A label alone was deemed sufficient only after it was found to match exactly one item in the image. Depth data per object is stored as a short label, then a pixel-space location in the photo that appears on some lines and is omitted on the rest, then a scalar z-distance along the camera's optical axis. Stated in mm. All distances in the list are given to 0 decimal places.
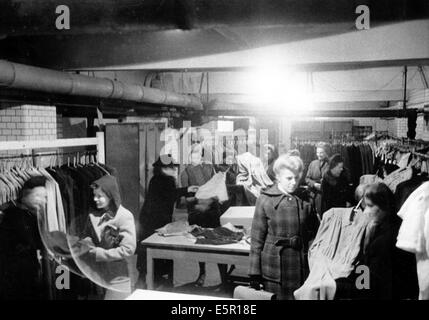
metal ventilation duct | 2884
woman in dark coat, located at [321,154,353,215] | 4367
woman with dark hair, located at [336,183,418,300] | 2928
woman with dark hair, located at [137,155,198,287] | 5043
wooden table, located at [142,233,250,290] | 3479
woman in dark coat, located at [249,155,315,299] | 3145
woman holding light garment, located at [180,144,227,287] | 4609
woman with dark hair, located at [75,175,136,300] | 3320
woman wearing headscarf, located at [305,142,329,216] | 4461
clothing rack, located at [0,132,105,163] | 2720
